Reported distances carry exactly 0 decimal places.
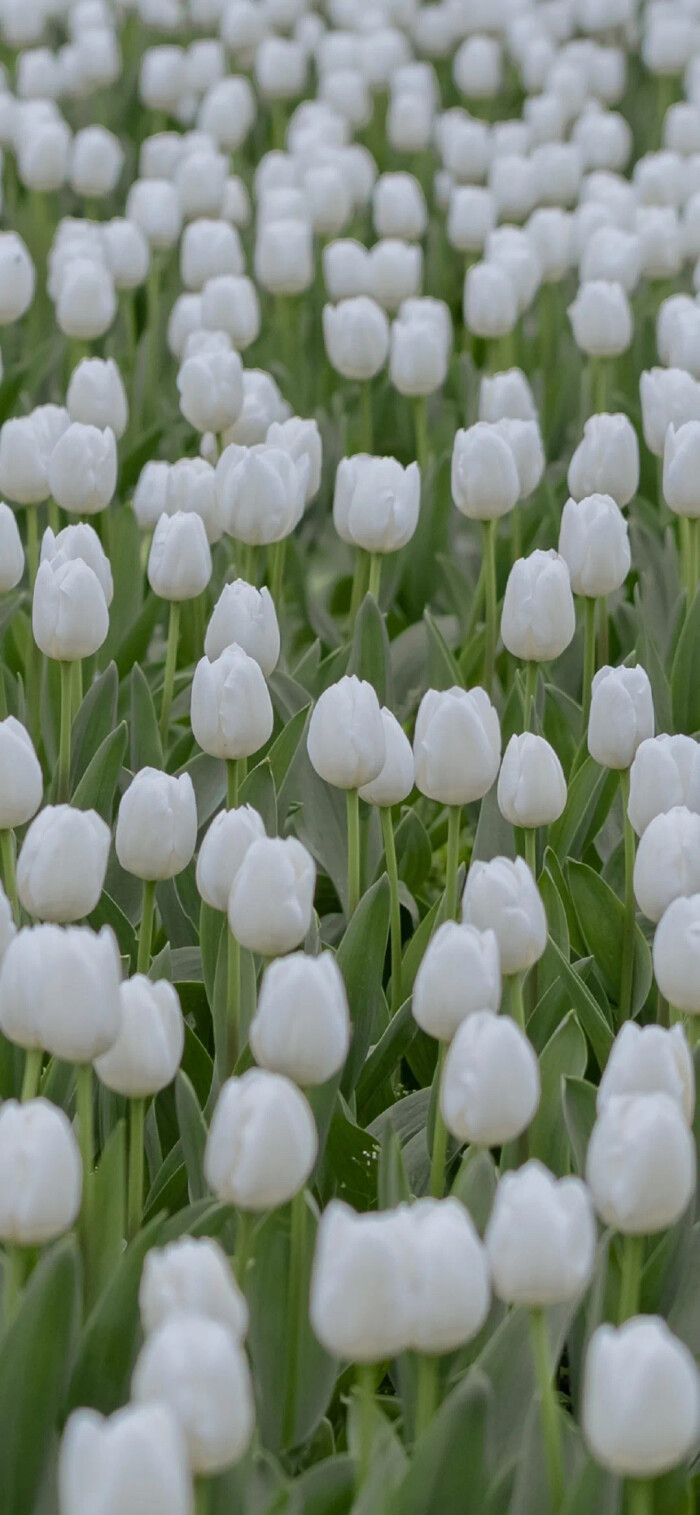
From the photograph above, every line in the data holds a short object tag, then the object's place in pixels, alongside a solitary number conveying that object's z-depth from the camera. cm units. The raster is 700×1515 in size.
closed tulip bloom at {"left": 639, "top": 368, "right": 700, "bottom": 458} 467
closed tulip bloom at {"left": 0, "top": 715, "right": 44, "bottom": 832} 419
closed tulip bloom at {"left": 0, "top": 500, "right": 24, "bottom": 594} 444
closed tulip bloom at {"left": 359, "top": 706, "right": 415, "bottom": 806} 427
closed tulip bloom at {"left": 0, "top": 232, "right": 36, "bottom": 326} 486
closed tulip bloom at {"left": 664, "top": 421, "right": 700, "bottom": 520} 453
